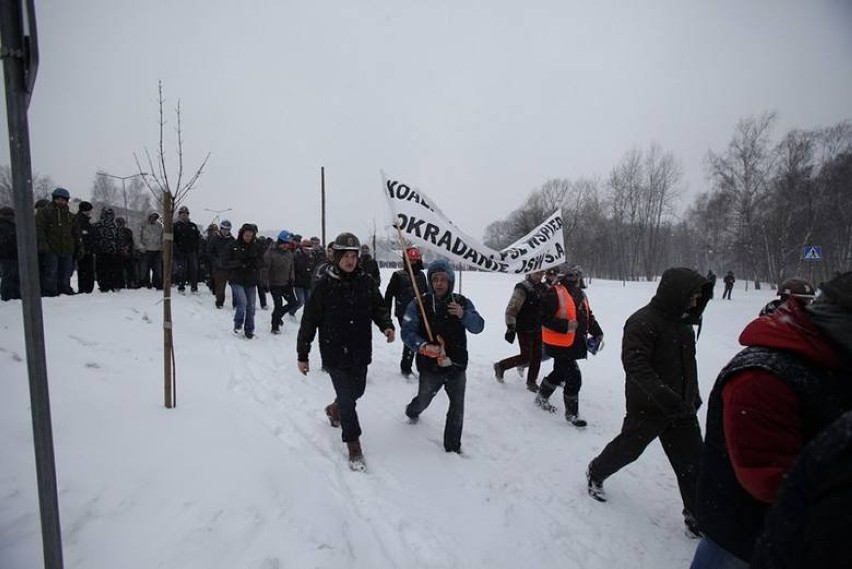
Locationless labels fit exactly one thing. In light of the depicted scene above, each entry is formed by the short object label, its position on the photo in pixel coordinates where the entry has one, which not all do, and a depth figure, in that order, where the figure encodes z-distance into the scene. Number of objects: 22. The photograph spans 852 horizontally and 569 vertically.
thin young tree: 3.84
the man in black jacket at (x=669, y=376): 3.09
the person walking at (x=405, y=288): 6.45
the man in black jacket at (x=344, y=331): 3.88
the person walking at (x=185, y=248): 10.70
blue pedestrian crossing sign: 21.41
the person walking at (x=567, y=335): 5.27
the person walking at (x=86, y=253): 8.95
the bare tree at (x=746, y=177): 30.92
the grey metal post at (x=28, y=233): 1.37
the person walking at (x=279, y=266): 9.35
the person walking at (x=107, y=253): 9.35
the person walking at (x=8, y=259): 6.34
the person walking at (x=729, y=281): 26.95
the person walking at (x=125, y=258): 9.91
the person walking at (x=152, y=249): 10.55
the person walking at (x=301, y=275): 9.92
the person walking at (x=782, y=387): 1.45
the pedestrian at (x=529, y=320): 6.24
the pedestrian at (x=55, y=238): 7.18
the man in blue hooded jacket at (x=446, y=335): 4.14
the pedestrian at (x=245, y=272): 8.00
